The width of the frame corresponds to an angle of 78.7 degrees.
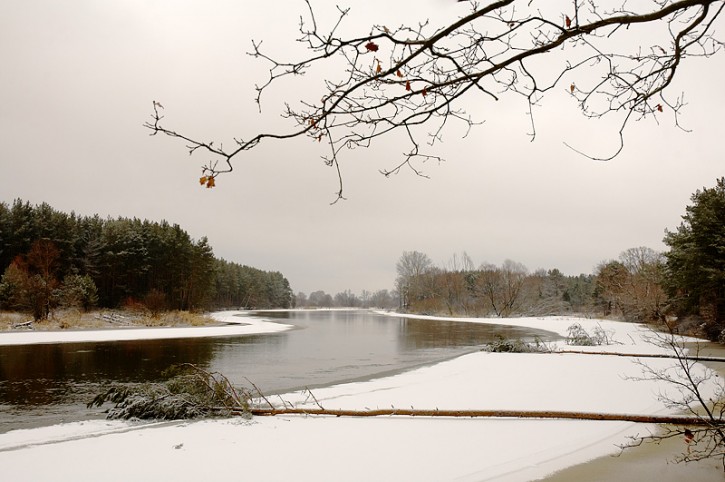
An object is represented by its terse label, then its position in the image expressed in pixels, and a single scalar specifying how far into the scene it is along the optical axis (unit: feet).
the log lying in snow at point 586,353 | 48.21
